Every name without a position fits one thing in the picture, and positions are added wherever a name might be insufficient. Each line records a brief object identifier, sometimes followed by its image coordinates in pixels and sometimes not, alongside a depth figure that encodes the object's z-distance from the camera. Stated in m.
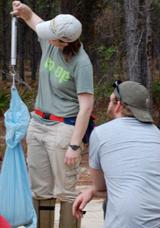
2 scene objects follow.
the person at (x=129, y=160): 3.52
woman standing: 4.95
